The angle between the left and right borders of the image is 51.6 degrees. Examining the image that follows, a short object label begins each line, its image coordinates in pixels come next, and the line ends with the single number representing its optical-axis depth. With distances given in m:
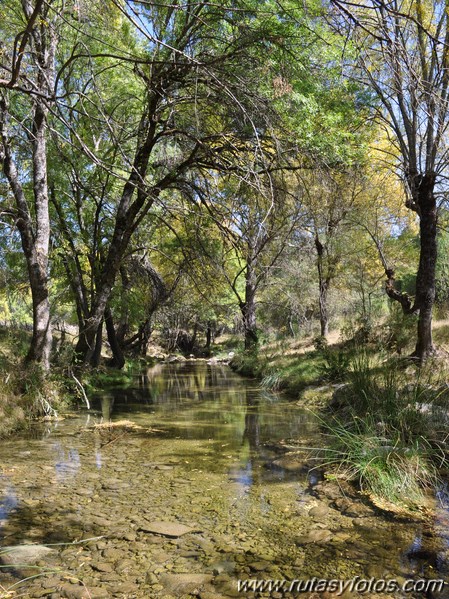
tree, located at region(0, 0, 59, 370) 9.38
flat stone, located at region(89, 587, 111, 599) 2.99
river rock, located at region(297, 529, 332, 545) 3.82
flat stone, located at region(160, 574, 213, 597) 3.10
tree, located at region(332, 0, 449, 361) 9.54
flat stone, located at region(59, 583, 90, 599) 2.99
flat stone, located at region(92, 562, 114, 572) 3.33
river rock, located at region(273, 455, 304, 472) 5.90
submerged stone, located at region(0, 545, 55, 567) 3.31
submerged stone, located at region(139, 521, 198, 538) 3.97
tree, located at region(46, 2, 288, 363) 4.88
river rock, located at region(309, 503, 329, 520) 4.36
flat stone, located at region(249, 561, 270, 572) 3.39
